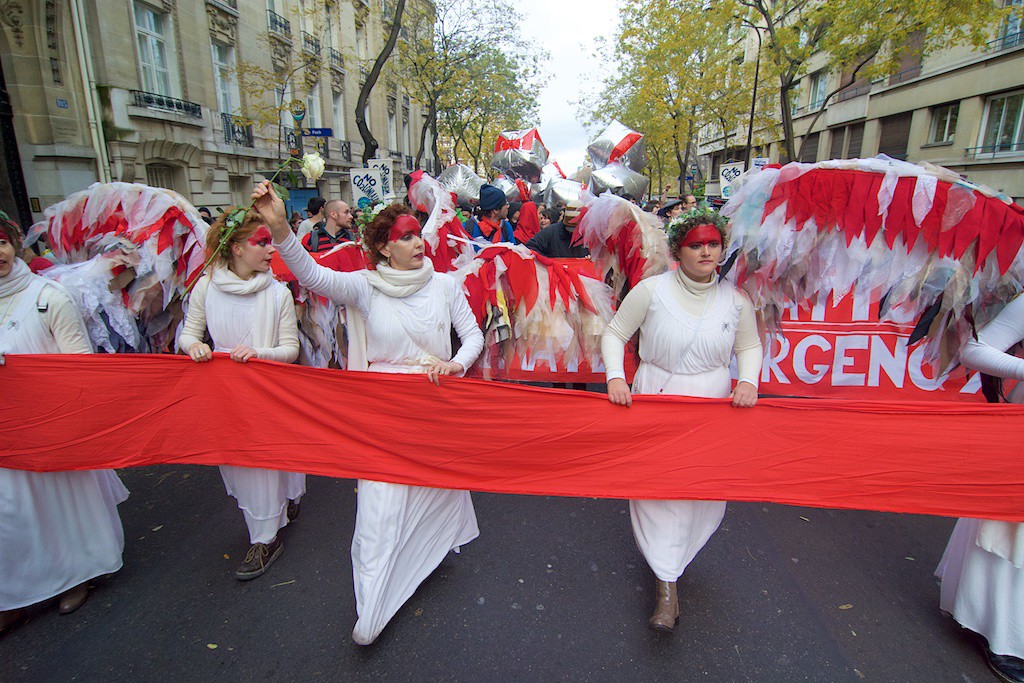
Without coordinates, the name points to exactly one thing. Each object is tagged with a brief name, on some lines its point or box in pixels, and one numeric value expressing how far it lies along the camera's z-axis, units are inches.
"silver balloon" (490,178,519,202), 496.6
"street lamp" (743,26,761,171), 770.1
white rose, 113.9
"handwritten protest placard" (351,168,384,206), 488.7
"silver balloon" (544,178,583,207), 462.2
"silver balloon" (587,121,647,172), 493.0
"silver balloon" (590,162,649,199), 448.5
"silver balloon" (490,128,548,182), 527.5
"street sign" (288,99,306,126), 521.2
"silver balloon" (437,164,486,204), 496.7
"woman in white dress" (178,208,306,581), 112.7
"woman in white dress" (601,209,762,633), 99.6
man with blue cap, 281.9
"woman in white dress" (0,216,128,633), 106.3
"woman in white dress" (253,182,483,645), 99.9
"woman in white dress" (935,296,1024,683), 92.0
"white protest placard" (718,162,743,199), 579.5
